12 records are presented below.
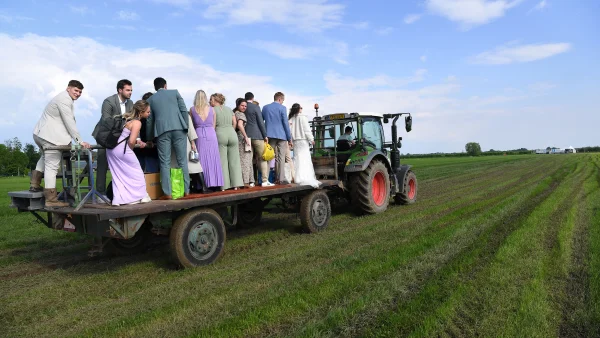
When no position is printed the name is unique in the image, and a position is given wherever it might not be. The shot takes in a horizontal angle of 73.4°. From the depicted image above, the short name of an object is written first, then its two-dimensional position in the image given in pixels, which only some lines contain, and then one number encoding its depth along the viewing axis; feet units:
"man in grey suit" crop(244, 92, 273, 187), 23.27
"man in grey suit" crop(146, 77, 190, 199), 18.26
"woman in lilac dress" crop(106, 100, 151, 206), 16.55
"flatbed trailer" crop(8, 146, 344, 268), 15.42
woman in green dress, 21.09
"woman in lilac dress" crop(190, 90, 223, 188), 20.30
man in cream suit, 17.43
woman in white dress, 24.75
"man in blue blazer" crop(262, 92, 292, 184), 24.41
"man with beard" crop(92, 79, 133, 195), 18.43
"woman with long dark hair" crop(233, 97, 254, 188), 22.99
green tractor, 29.30
